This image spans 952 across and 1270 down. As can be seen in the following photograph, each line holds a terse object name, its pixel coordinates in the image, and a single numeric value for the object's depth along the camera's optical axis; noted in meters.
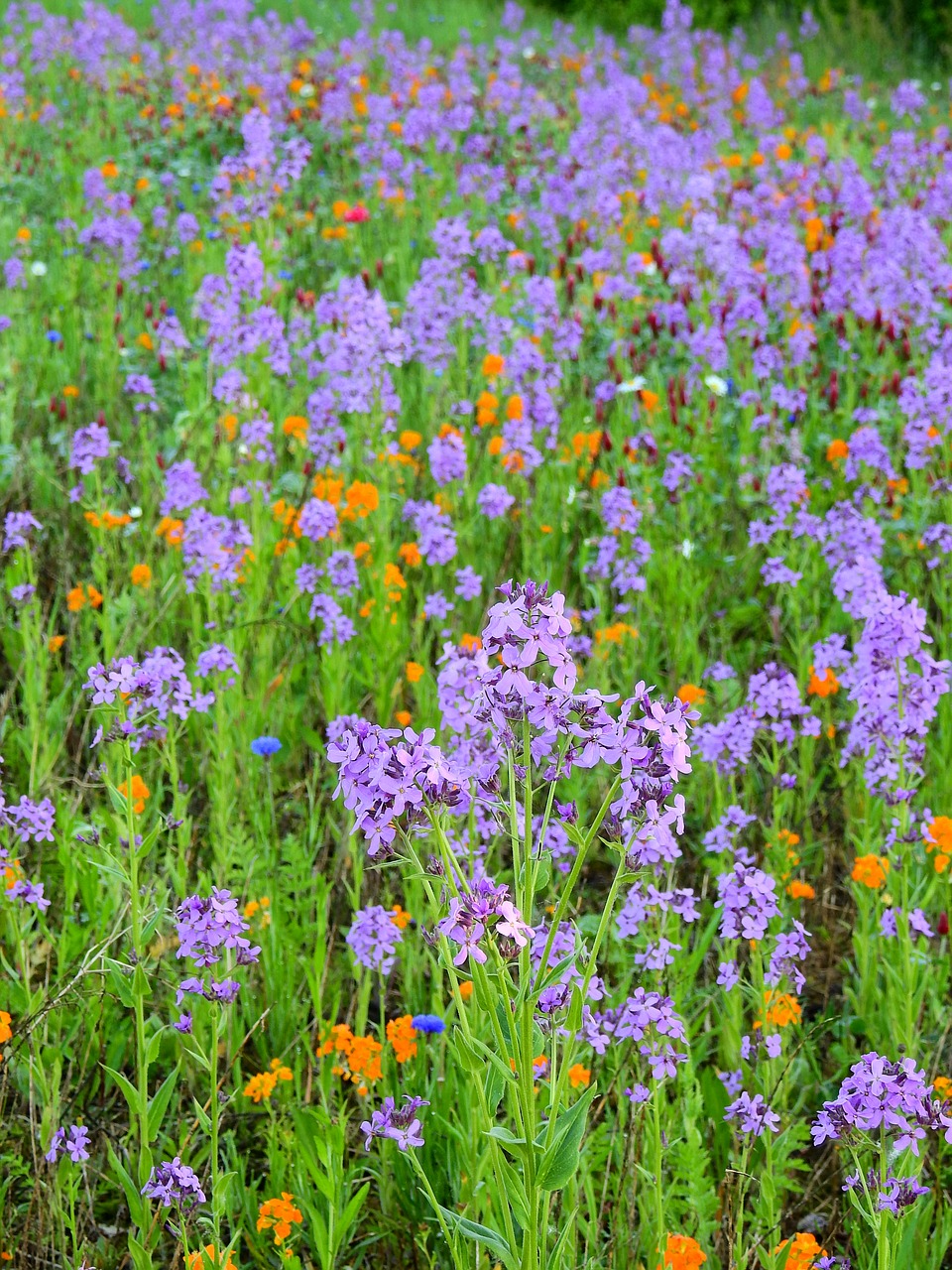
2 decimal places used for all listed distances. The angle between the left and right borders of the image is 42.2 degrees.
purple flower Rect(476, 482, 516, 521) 3.42
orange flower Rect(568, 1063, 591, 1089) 1.87
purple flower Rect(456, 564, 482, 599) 3.09
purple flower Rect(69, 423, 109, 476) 3.14
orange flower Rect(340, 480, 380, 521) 3.40
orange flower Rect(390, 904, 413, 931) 2.23
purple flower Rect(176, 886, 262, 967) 1.68
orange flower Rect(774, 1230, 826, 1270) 1.61
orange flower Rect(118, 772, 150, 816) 2.40
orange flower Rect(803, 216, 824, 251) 5.50
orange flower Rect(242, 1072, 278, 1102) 1.92
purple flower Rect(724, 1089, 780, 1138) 1.70
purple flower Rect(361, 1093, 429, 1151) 1.51
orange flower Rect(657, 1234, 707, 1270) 1.59
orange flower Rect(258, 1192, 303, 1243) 1.72
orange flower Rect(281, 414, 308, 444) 3.94
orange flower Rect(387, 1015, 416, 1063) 1.96
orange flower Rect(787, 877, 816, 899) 2.36
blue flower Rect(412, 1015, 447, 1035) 1.96
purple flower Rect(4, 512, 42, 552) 2.83
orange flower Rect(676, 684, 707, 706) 2.85
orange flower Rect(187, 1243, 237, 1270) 1.50
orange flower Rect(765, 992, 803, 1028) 1.97
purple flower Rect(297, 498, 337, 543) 3.20
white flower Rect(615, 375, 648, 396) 4.23
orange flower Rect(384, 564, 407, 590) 3.23
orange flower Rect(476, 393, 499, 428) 4.02
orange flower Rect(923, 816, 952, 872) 2.26
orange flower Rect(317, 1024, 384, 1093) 1.93
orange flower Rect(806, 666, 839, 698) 2.83
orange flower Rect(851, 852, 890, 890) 2.27
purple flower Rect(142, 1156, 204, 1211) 1.57
